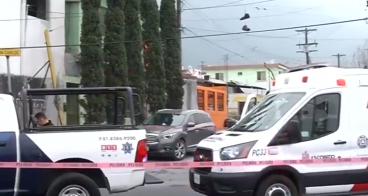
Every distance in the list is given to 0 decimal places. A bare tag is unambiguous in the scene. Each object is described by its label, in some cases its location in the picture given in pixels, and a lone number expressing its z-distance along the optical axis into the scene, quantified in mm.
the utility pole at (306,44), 68062
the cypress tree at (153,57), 27109
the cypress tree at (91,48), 22344
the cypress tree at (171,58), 29281
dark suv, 16812
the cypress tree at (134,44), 25219
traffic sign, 17750
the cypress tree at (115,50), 23673
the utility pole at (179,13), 29906
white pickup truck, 7742
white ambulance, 8227
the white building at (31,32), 19828
